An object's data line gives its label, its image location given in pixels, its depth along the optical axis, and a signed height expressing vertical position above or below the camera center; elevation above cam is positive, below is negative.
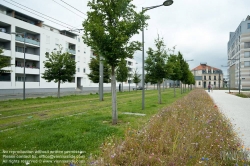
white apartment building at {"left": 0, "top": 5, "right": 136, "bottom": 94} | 34.22 +7.64
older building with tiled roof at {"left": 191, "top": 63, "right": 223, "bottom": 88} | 116.25 +4.39
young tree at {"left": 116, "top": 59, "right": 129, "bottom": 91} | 40.59 +2.14
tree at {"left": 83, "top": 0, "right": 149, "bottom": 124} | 7.41 +2.08
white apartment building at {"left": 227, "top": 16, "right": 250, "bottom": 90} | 65.88 +10.87
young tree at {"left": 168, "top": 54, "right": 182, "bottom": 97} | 18.89 +1.53
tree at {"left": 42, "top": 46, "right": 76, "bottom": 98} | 23.72 +1.91
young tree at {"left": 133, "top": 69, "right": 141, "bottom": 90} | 50.39 +1.37
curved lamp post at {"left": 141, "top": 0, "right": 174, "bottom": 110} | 10.67 +4.40
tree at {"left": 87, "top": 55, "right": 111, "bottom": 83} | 39.12 +2.07
